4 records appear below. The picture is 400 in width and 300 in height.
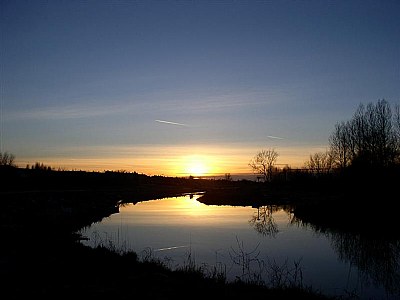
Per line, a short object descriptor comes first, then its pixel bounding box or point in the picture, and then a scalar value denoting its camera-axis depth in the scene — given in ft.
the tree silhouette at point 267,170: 343.42
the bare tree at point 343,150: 183.78
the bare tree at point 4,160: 339.81
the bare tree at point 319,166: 247.97
